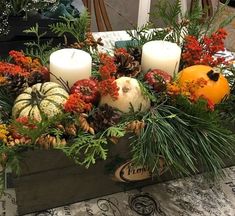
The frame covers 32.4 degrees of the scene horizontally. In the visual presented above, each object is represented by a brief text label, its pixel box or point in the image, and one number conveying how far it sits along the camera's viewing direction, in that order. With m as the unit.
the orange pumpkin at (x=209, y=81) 0.66
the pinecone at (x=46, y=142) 0.56
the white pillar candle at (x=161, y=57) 0.71
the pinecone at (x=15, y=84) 0.65
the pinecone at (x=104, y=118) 0.60
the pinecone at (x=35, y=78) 0.68
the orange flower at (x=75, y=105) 0.59
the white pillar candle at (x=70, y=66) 0.66
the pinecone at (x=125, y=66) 0.71
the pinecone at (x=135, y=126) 0.60
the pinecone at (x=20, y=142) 0.56
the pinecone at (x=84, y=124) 0.59
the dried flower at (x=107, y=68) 0.65
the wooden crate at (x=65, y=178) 0.58
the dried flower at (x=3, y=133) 0.57
